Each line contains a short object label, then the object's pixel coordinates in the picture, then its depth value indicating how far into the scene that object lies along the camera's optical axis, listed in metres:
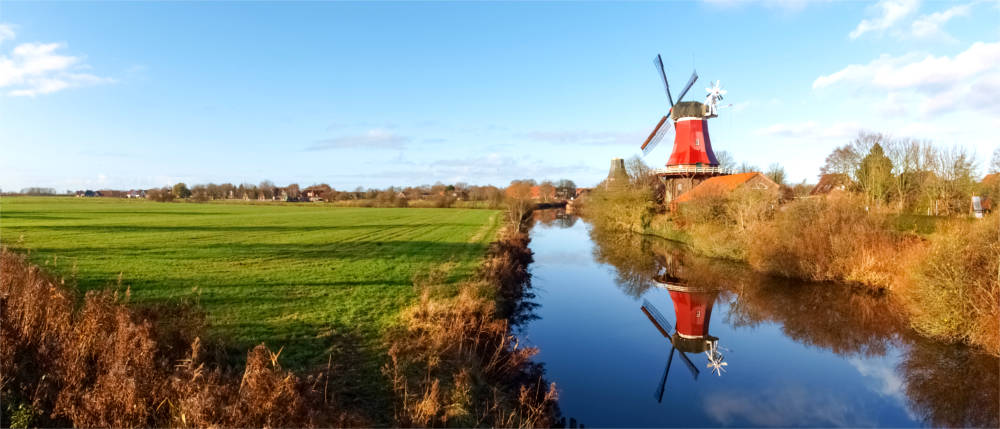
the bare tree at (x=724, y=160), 65.60
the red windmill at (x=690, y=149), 44.94
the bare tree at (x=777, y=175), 54.67
